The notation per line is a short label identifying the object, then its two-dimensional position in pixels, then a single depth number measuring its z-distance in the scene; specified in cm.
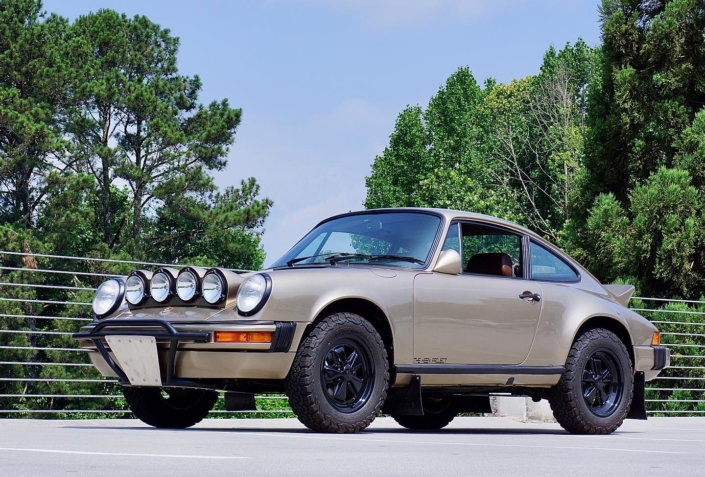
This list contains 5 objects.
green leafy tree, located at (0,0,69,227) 4384
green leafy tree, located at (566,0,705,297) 2252
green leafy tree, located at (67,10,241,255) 4766
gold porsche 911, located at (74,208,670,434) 708
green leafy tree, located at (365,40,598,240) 5150
